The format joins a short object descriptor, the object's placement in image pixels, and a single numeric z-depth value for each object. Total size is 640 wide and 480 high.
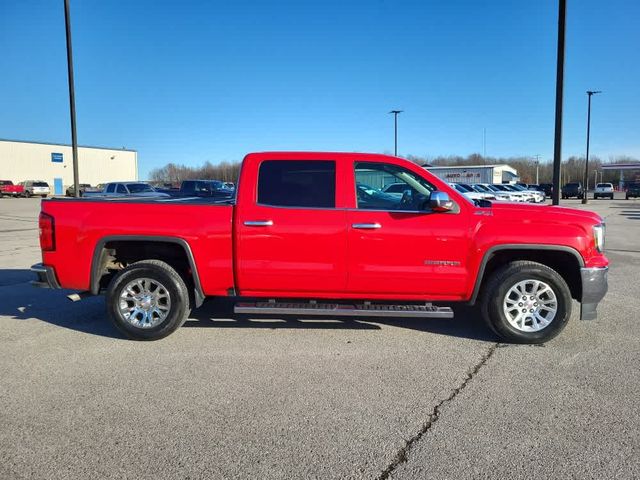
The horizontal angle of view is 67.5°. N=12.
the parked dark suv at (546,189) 54.91
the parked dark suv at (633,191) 52.00
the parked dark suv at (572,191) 50.78
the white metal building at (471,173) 57.28
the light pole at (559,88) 9.74
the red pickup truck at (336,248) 4.82
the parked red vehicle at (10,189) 51.59
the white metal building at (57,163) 61.44
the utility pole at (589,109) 42.12
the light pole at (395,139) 46.09
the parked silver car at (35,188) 53.59
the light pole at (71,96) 15.45
